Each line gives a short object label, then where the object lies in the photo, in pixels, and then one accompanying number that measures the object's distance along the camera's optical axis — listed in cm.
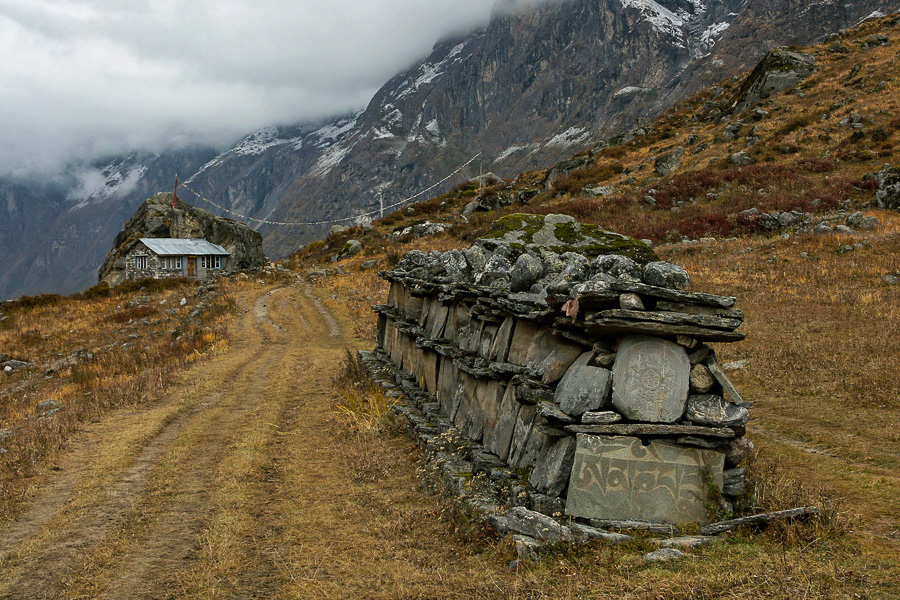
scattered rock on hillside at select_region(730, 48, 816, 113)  4925
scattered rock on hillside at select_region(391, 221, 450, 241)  4522
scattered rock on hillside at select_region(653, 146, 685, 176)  4250
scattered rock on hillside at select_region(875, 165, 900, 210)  2653
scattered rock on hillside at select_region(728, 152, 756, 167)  3738
